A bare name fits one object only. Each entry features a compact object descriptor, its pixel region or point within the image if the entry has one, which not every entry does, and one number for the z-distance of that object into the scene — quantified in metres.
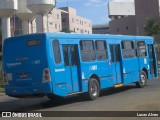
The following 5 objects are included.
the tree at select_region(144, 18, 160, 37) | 83.88
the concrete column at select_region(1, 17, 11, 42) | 42.47
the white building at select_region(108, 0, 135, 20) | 144.62
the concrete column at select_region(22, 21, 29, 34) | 49.78
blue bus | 14.49
